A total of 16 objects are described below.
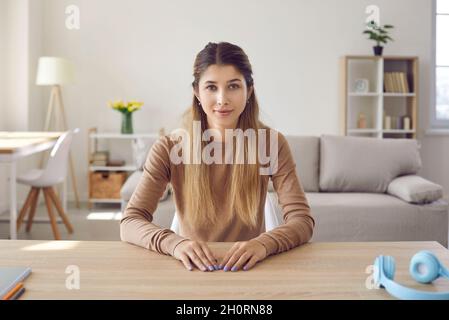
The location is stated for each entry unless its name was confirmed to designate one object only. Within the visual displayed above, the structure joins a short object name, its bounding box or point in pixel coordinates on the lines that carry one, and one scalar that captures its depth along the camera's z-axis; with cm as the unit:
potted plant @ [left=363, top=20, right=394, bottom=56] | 503
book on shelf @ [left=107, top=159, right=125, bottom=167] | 505
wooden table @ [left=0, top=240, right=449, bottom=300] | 95
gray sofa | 310
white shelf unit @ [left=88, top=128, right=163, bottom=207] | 493
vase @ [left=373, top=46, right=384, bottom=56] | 505
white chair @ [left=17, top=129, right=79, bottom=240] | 377
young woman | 148
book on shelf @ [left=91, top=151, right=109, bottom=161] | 498
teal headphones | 94
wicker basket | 494
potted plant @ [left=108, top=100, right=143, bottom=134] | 491
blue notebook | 95
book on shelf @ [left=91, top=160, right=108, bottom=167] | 497
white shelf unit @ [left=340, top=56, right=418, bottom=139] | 505
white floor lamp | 462
